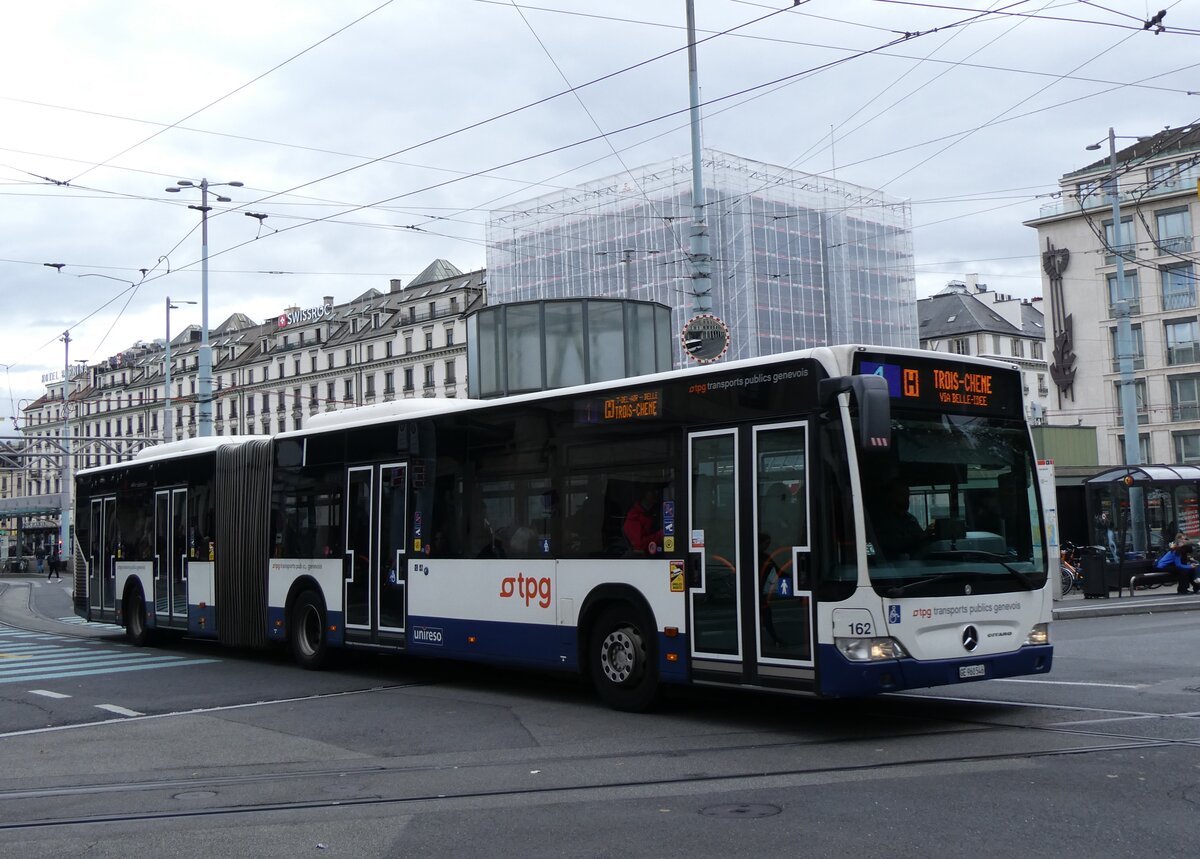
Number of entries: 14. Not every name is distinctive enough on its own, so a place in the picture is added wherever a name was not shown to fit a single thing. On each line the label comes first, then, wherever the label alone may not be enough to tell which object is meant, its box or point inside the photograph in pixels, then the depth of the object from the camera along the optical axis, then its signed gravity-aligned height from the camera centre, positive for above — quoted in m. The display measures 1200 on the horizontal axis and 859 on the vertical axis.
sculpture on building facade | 68.00 +10.50
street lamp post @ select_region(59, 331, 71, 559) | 68.69 +2.87
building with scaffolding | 47.12 +11.39
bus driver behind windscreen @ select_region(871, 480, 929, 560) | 9.33 +0.03
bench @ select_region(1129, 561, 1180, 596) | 27.86 -1.21
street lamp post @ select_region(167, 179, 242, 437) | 31.47 +4.95
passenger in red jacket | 10.89 +0.09
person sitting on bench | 27.39 -0.92
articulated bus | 9.34 +0.05
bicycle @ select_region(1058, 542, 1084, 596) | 28.25 -1.03
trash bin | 26.25 -1.08
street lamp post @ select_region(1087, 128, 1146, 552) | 31.25 +3.12
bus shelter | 31.17 +0.39
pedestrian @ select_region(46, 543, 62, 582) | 70.75 -0.82
